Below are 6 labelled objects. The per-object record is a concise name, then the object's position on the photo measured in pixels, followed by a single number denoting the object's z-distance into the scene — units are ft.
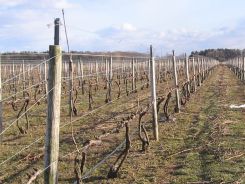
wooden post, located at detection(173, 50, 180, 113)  40.81
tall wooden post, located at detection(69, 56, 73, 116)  37.63
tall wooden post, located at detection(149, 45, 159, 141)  29.82
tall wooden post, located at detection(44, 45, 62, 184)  13.02
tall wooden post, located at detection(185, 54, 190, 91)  53.19
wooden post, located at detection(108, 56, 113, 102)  53.80
